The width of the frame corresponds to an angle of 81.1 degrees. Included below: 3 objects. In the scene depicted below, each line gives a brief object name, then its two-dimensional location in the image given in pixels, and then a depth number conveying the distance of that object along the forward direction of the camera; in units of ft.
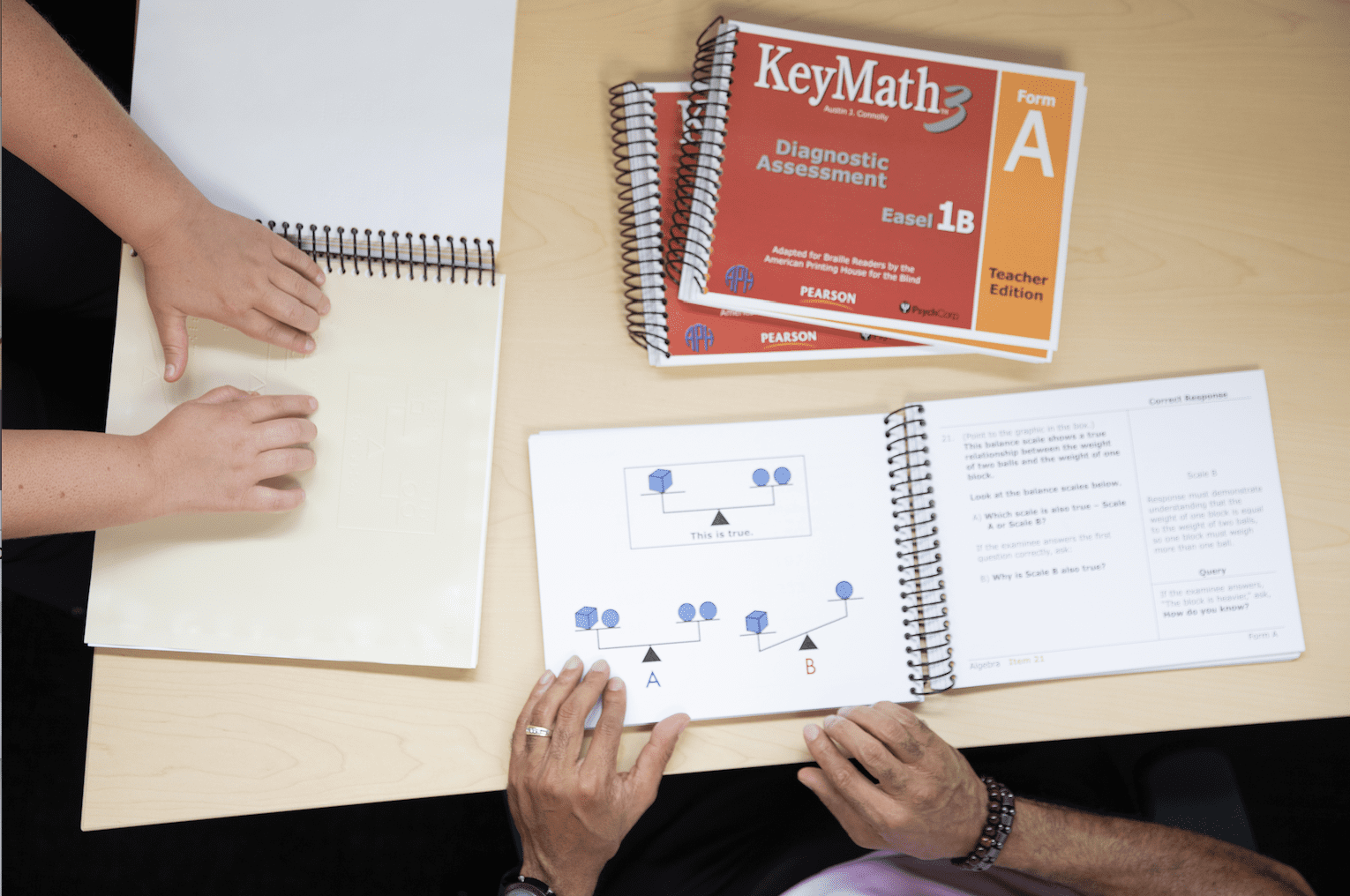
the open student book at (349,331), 2.63
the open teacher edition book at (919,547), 2.76
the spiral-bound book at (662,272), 2.79
